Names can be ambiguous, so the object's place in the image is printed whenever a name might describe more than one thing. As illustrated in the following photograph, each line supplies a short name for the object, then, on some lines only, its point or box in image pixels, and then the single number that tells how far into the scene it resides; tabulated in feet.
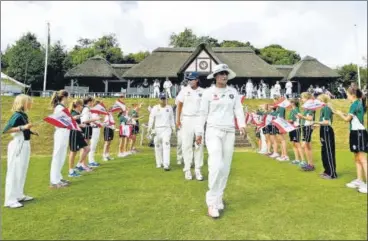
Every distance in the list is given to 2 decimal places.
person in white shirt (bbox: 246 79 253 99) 107.24
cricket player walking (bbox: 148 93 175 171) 33.40
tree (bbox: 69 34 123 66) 213.60
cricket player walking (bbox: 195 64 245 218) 18.58
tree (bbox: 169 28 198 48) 234.79
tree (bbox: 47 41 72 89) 164.25
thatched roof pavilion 119.75
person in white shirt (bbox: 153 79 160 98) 108.47
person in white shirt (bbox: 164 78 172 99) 105.93
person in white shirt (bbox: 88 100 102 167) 37.04
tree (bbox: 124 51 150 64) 216.33
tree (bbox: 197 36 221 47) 233.60
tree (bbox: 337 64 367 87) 216.95
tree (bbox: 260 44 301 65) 226.93
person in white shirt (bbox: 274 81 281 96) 107.34
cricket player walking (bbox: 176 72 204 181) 27.53
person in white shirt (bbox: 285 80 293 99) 114.01
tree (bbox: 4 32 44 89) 152.66
